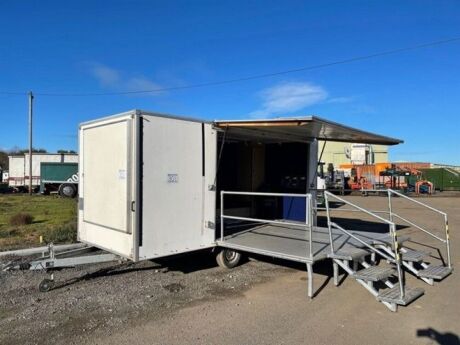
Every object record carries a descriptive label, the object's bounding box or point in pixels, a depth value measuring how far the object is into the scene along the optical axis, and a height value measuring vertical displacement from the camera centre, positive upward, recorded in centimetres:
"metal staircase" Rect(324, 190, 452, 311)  557 -134
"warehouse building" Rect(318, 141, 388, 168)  6075 +353
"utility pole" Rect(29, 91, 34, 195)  3170 +381
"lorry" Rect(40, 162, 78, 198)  2939 +36
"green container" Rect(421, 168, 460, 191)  4369 +4
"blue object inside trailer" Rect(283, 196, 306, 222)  1036 -74
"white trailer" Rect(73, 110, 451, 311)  613 -34
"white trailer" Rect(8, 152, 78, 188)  3359 +122
